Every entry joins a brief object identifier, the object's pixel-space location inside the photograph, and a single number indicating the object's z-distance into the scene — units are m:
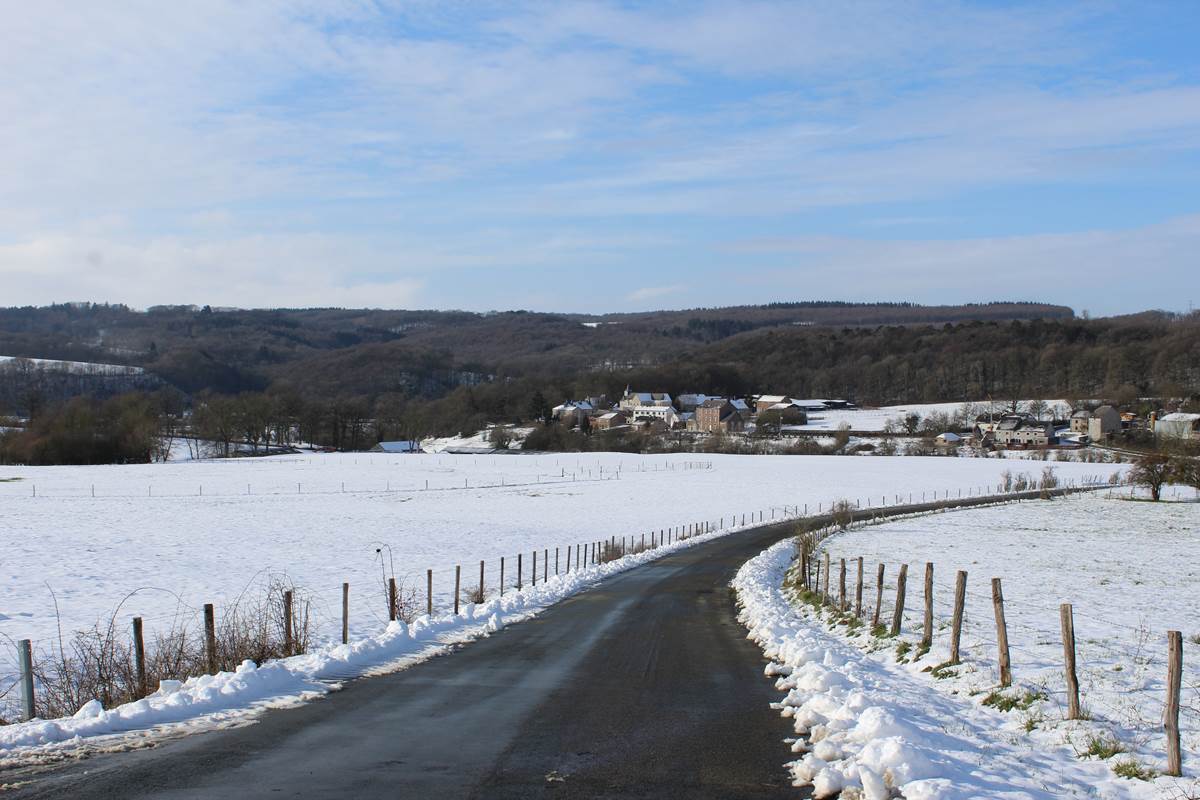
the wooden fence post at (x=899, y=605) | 14.16
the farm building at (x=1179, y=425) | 98.46
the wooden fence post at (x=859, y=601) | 17.22
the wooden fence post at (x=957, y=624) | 11.73
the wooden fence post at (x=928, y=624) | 12.92
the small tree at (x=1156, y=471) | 63.75
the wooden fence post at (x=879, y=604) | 15.75
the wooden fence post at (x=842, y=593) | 18.58
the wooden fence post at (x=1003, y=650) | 10.23
